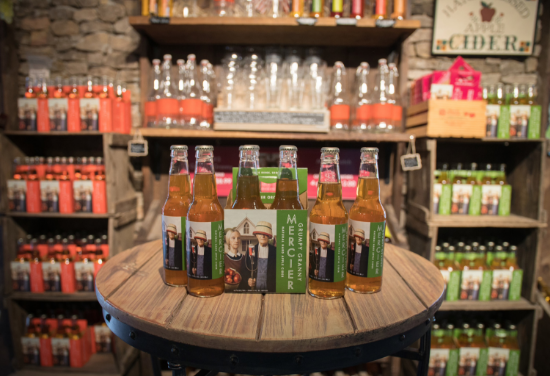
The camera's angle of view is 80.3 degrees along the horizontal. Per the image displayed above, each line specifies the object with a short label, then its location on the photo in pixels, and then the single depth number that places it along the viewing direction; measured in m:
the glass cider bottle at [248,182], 0.82
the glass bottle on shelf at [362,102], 2.04
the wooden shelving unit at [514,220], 1.98
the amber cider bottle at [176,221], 0.87
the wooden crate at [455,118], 1.89
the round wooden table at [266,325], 0.66
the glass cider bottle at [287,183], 0.82
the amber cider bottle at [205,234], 0.79
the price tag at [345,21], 1.84
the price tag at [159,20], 1.87
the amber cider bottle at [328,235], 0.79
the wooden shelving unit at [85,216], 2.05
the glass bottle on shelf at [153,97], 2.06
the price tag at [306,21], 1.84
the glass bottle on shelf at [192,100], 1.97
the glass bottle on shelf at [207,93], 2.04
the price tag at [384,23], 1.84
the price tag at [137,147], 1.95
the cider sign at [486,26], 2.30
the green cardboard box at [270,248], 0.82
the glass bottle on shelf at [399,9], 1.92
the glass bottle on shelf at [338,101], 2.04
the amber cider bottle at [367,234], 0.85
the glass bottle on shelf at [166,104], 1.98
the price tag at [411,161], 1.80
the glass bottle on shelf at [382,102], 1.99
